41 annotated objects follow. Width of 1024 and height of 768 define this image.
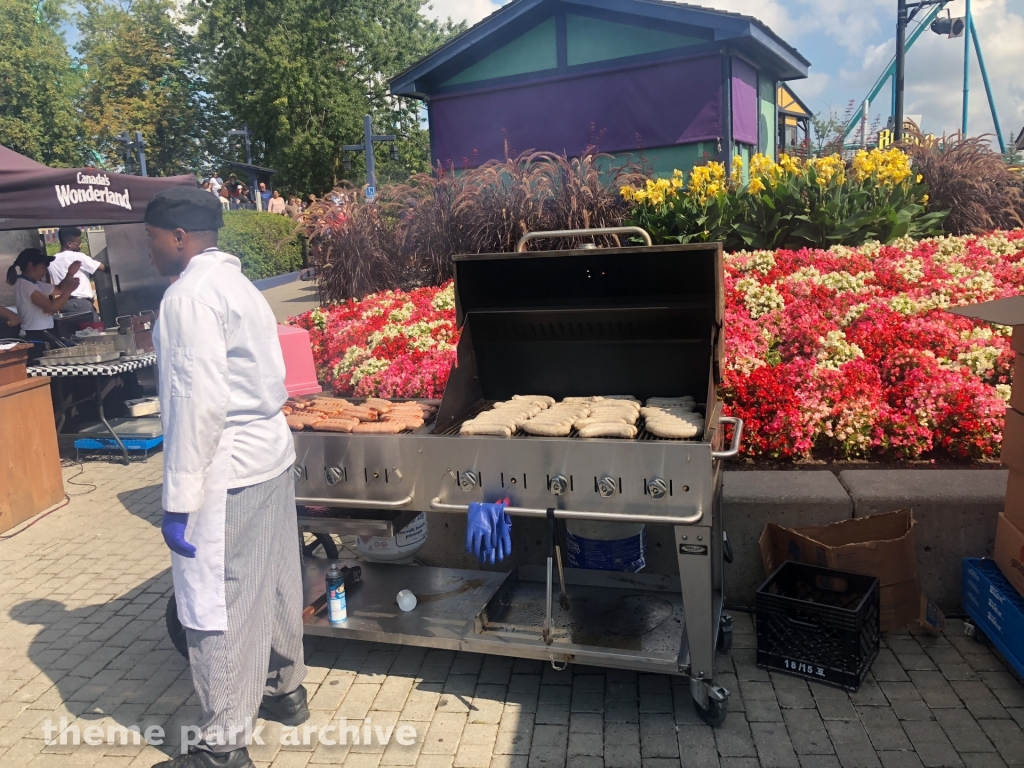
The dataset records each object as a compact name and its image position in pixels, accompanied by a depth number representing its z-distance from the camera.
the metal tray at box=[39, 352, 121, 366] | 7.27
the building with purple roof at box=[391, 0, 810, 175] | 12.82
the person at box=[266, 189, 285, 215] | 26.14
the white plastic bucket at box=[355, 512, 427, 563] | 4.36
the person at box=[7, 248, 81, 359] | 8.84
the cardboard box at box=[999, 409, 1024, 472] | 3.50
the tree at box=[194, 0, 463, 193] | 31.41
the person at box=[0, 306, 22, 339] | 8.86
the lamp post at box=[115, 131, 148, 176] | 29.47
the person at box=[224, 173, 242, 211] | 24.77
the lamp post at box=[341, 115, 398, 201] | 19.92
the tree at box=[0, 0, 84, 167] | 40.03
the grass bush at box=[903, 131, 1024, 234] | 8.46
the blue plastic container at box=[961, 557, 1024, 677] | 3.37
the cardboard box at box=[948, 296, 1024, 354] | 3.38
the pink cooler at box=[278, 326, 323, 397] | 5.22
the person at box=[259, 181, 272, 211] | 31.52
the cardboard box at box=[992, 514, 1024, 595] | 3.46
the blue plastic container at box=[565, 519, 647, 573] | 3.92
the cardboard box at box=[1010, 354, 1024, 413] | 3.54
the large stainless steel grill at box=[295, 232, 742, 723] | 3.06
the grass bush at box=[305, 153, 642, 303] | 8.68
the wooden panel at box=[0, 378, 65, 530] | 5.91
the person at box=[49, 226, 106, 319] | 10.31
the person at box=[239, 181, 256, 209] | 26.84
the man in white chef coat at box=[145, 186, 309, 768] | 2.77
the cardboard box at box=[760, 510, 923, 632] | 3.64
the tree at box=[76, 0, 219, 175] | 39.09
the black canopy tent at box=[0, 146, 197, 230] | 6.93
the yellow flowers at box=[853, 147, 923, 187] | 7.67
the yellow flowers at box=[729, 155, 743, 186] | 8.53
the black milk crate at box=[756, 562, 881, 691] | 3.34
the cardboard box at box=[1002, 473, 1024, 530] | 3.53
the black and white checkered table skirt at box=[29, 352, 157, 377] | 7.02
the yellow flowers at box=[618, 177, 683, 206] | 8.06
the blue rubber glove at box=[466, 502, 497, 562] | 3.15
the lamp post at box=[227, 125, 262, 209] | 29.65
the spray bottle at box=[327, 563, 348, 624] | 3.78
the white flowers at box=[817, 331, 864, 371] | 4.89
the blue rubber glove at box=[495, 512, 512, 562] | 3.18
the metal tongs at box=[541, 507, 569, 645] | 3.20
